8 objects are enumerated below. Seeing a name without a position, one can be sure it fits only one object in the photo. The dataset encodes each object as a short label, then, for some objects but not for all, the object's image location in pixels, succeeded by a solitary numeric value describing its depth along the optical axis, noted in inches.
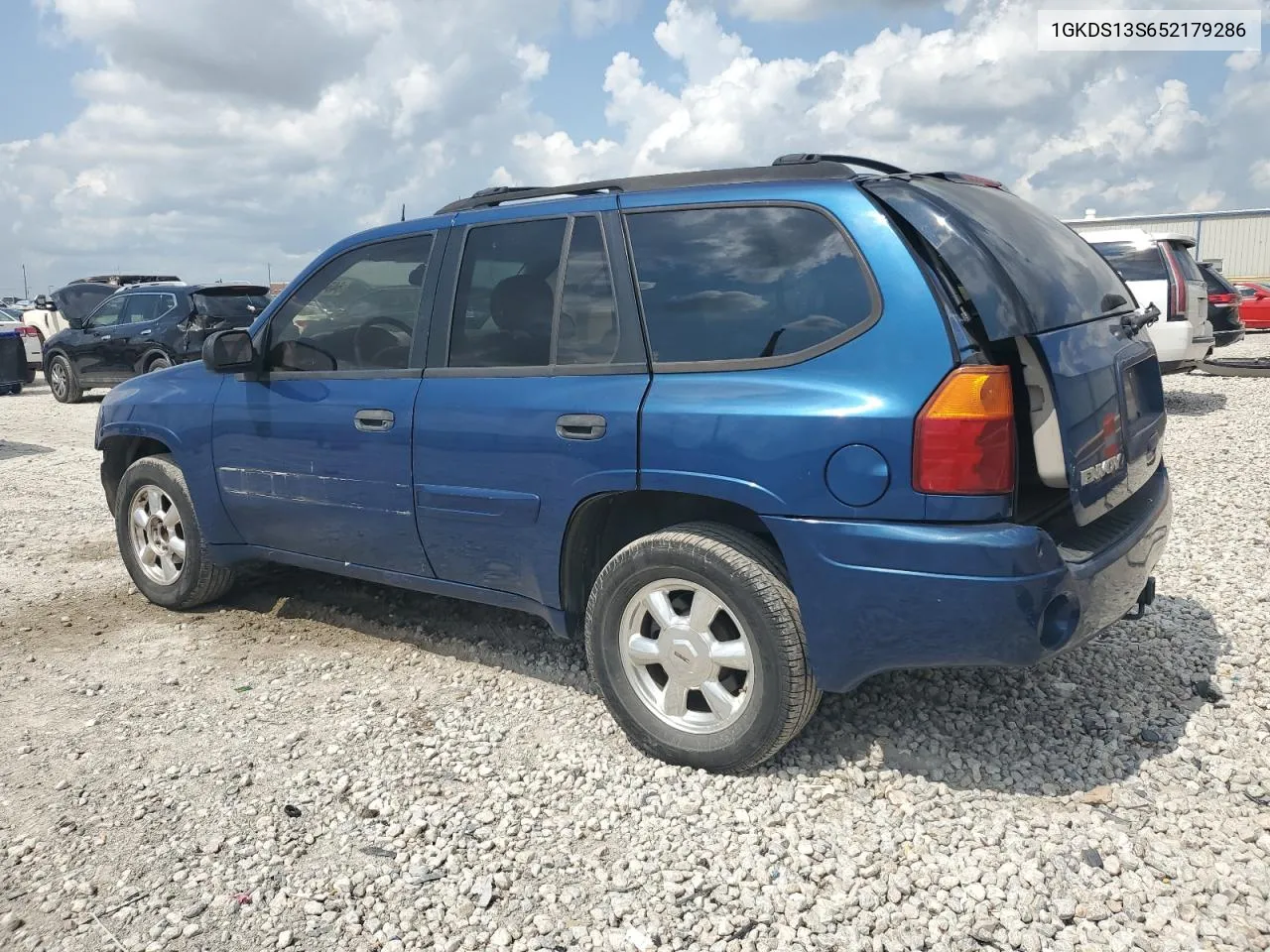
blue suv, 107.0
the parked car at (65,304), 853.2
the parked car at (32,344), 747.8
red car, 876.0
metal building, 1515.7
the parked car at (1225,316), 486.6
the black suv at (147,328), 552.7
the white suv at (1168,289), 389.4
